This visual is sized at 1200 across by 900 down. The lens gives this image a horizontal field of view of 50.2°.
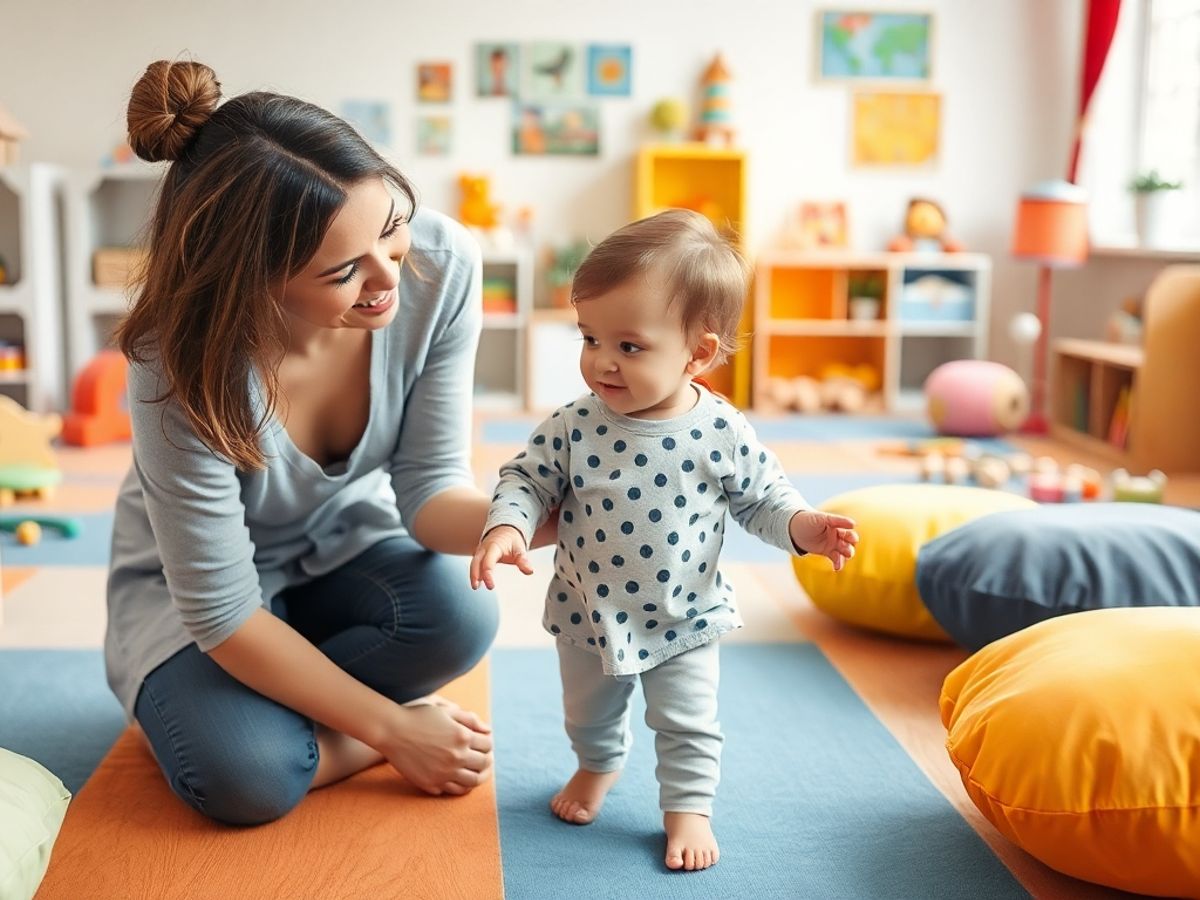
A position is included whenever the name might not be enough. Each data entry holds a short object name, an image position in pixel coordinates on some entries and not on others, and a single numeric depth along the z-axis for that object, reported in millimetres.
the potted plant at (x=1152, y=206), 4012
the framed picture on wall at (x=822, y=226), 4980
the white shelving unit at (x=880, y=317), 4828
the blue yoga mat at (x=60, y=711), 1556
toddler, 1214
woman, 1216
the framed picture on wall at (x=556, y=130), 4934
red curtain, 4621
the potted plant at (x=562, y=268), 4926
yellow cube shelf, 4992
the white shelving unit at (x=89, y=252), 4480
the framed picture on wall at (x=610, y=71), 4902
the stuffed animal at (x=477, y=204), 4852
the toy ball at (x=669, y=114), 4840
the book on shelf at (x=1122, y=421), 3785
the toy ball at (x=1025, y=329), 4402
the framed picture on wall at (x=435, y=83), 4867
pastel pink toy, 4152
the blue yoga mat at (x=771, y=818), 1259
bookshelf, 3562
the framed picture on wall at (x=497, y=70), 4867
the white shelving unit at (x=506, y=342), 4824
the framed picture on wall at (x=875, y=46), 4938
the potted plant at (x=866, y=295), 4906
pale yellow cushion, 1064
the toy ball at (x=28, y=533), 2623
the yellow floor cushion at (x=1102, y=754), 1139
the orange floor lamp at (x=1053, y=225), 4168
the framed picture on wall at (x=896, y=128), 5016
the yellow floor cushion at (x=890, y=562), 1924
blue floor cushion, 1654
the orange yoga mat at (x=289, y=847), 1243
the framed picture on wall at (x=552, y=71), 4879
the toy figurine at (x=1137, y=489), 2896
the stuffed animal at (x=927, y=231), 4926
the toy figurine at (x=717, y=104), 4816
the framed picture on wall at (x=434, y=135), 4906
